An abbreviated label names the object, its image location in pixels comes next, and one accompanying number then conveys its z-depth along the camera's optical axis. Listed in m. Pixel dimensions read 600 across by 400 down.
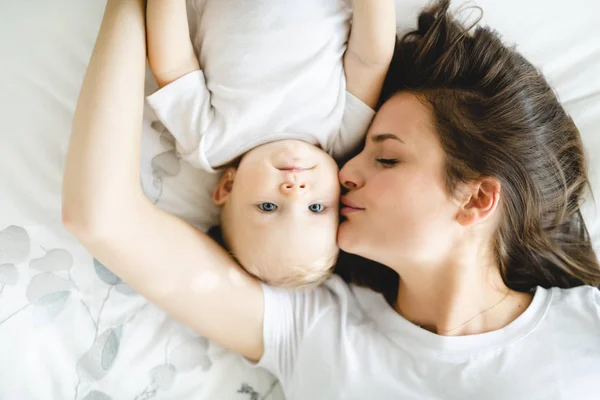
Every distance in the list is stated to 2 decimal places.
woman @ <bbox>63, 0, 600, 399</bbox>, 1.10
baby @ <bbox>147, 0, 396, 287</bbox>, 1.16
